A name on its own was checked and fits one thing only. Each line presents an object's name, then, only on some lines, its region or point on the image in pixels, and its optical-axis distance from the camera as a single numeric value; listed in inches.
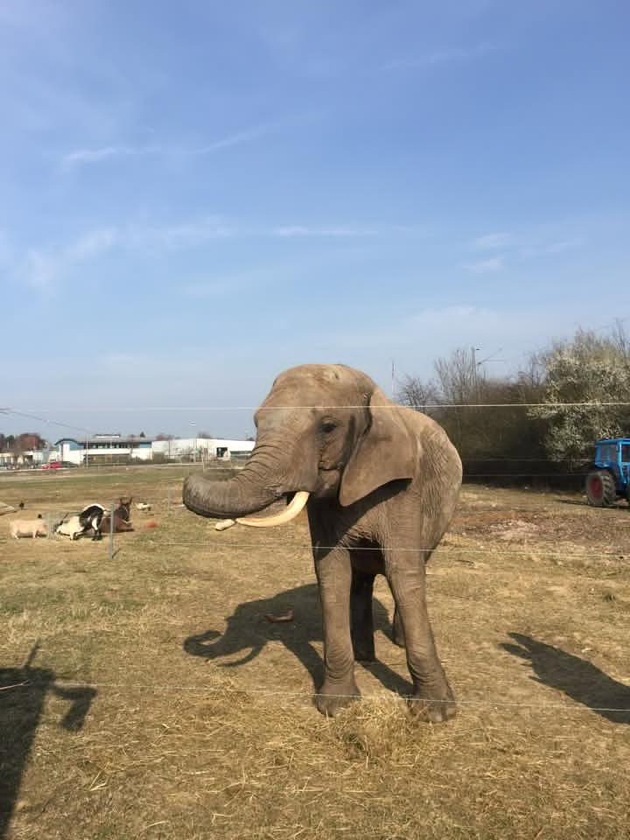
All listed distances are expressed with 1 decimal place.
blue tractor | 678.5
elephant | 147.3
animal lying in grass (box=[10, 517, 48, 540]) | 567.2
